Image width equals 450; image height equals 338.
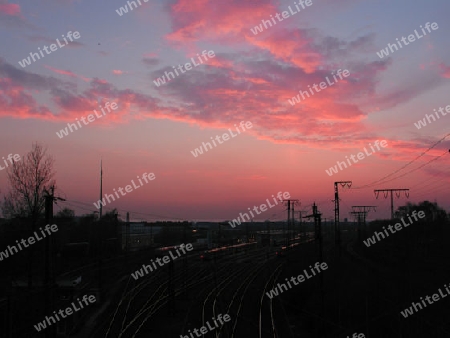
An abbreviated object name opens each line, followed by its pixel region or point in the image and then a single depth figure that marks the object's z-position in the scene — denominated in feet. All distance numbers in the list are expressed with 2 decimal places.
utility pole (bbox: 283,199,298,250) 183.77
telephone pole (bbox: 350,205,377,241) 228.55
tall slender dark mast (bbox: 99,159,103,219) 161.48
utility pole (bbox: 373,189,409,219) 166.61
